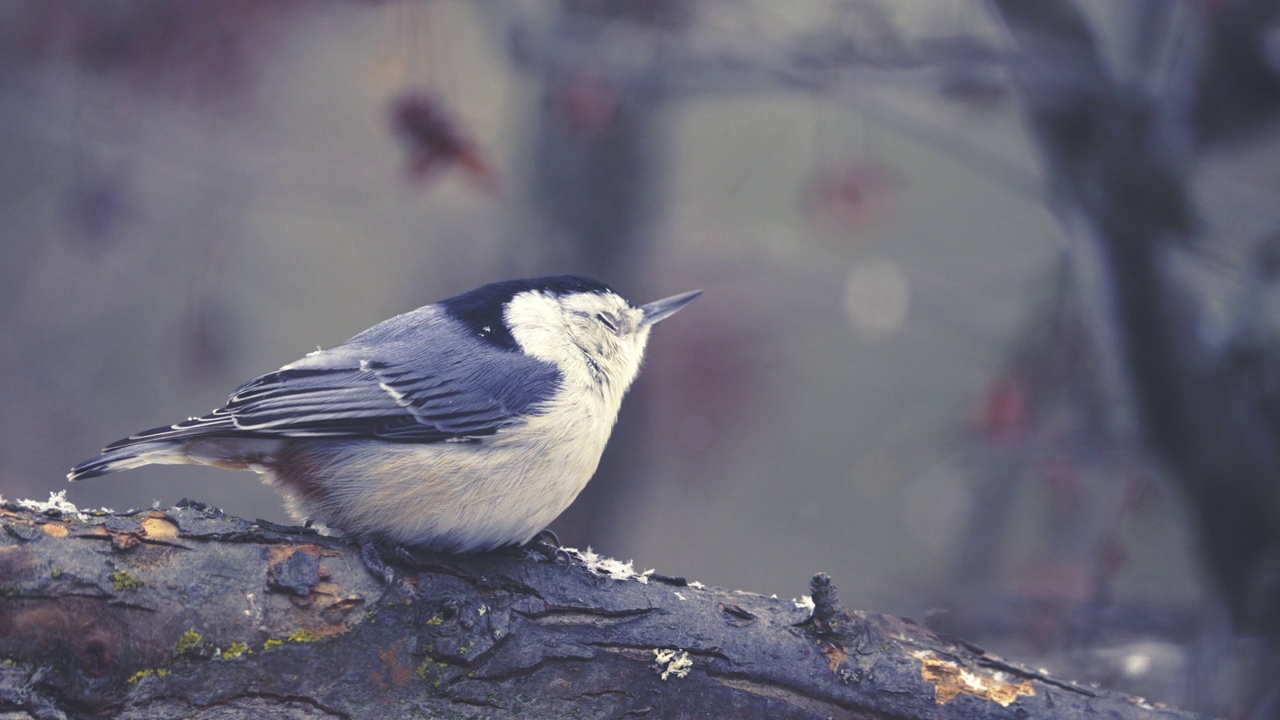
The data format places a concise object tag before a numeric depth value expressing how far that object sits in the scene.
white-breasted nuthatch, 4.74
